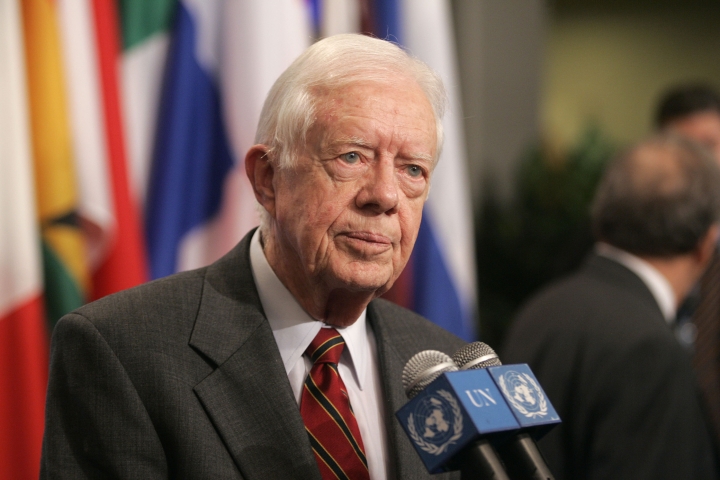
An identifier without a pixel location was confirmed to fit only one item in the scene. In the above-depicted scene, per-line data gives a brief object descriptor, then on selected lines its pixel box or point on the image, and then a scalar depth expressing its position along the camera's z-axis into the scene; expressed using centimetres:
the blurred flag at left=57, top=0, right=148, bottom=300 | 555
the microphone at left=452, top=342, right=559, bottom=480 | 246
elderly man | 304
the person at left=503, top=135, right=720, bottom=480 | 508
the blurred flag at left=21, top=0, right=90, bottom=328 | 541
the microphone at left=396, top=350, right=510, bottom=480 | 241
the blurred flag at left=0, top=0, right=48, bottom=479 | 509
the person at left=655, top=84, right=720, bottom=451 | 735
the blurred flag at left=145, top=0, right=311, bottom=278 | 603
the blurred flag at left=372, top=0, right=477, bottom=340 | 716
